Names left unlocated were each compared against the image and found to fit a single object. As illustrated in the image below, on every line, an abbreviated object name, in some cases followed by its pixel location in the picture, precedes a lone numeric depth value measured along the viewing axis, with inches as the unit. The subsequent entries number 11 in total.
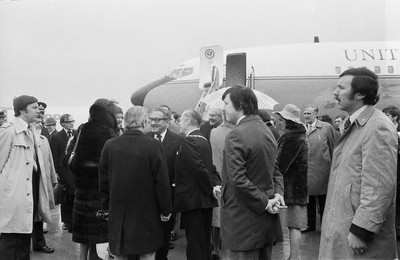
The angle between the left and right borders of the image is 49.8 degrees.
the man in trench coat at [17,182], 177.3
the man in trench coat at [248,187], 131.8
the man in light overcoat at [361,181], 100.3
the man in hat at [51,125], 398.0
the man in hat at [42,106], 289.6
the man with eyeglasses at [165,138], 202.6
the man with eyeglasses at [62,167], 293.9
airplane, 532.7
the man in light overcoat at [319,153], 284.5
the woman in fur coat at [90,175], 185.8
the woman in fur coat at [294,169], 203.3
